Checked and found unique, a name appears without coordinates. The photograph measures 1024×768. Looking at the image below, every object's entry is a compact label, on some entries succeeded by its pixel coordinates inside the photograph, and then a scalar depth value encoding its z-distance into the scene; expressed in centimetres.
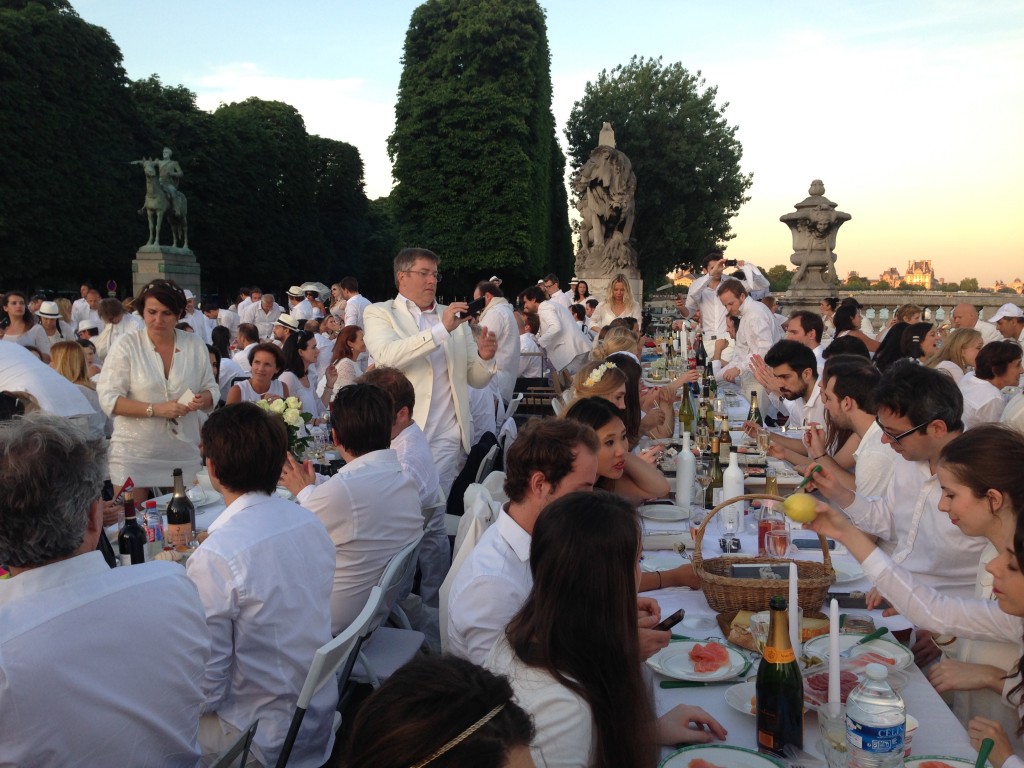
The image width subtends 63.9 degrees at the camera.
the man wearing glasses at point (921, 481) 301
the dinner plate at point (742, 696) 206
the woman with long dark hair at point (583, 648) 171
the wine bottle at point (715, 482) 423
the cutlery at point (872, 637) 238
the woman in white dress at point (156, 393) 487
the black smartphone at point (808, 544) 338
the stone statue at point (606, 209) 1756
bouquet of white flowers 428
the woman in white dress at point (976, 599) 228
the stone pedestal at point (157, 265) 1927
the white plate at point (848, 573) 298
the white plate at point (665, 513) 386
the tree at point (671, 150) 3284
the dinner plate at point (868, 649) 228
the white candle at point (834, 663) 182
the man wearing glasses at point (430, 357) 547
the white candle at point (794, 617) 197
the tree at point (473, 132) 3003
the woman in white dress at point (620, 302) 1129
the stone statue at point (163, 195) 2059
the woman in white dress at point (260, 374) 608
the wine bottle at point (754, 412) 602
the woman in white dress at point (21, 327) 934
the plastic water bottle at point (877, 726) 170
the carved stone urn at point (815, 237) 1487
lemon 230
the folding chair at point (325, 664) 227
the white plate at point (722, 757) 180
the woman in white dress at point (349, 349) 714
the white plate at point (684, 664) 222
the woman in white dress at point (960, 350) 729
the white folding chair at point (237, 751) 195
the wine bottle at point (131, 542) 330
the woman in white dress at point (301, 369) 693
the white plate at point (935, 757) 179
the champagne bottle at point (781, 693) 187
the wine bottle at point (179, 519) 348
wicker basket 248
